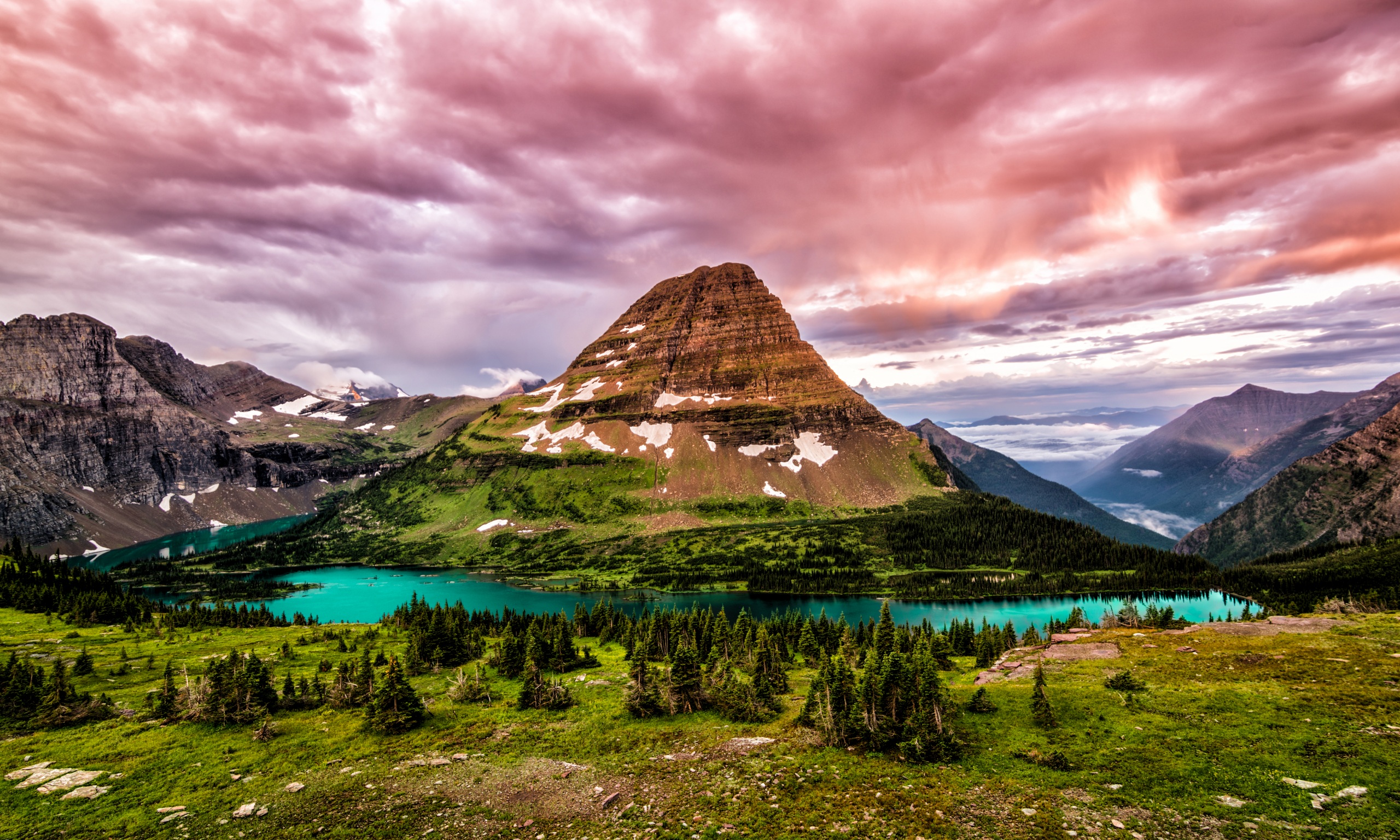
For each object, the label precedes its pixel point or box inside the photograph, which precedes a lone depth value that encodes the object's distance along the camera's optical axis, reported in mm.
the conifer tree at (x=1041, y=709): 37062
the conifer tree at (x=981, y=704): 41156
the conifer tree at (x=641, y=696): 45969
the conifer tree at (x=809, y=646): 86312
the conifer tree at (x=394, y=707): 42156
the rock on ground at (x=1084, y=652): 62312
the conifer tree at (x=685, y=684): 46562
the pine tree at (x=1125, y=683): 43344
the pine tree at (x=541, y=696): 49688
